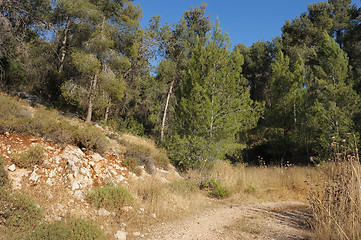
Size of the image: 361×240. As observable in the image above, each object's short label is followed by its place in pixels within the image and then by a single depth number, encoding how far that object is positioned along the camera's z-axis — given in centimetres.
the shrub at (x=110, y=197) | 500
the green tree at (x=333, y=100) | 1346
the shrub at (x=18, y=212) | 353
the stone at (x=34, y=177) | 488
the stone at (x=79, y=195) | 502
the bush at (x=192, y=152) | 1038
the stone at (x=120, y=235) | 411
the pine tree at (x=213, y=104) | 1083
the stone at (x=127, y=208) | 507
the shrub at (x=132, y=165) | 775
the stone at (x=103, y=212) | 470
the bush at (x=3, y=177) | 419
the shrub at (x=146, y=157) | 862
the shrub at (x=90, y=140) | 708
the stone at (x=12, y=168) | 483
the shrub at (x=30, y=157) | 506
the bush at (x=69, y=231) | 337
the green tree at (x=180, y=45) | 1720
